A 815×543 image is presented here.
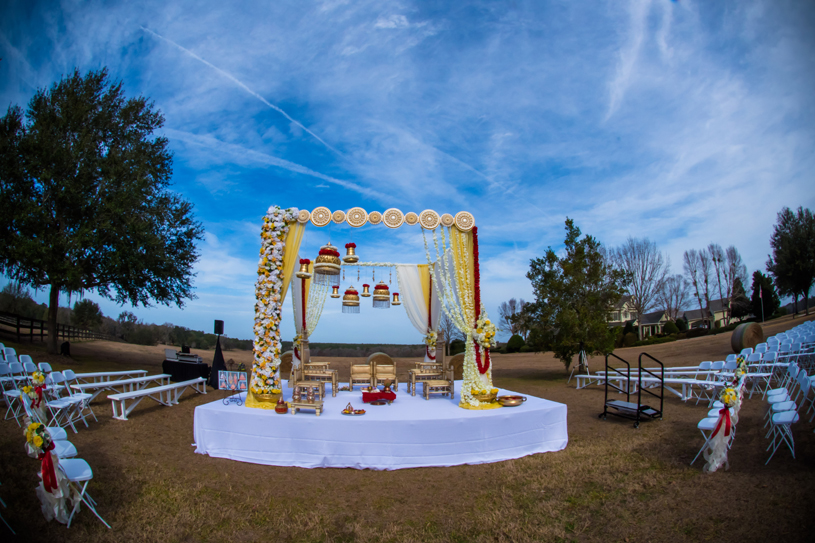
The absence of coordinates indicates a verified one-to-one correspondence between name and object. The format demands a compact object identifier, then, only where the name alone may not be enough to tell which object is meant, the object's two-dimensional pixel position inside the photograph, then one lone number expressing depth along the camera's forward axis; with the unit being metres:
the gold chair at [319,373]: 8.77
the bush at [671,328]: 29.89
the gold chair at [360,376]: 9.10
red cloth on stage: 7.52
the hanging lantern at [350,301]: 10.27
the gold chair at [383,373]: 9.01
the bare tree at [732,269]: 37.49
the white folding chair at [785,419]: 5.00
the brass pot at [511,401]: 7.04
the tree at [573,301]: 14.77
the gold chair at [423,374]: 8.94
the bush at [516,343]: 29.42
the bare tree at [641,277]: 32.72
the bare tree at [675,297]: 37.00
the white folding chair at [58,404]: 7.48
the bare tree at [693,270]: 38.53
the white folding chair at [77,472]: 4.15
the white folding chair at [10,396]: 7.92
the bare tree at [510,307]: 35.75
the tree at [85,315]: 29.10
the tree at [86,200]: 14.65
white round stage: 5.99
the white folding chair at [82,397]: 7.97
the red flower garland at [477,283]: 7.56
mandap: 7.18
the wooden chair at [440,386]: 8.23
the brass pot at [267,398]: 7.00
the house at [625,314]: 33.50
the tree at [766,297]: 31.55
